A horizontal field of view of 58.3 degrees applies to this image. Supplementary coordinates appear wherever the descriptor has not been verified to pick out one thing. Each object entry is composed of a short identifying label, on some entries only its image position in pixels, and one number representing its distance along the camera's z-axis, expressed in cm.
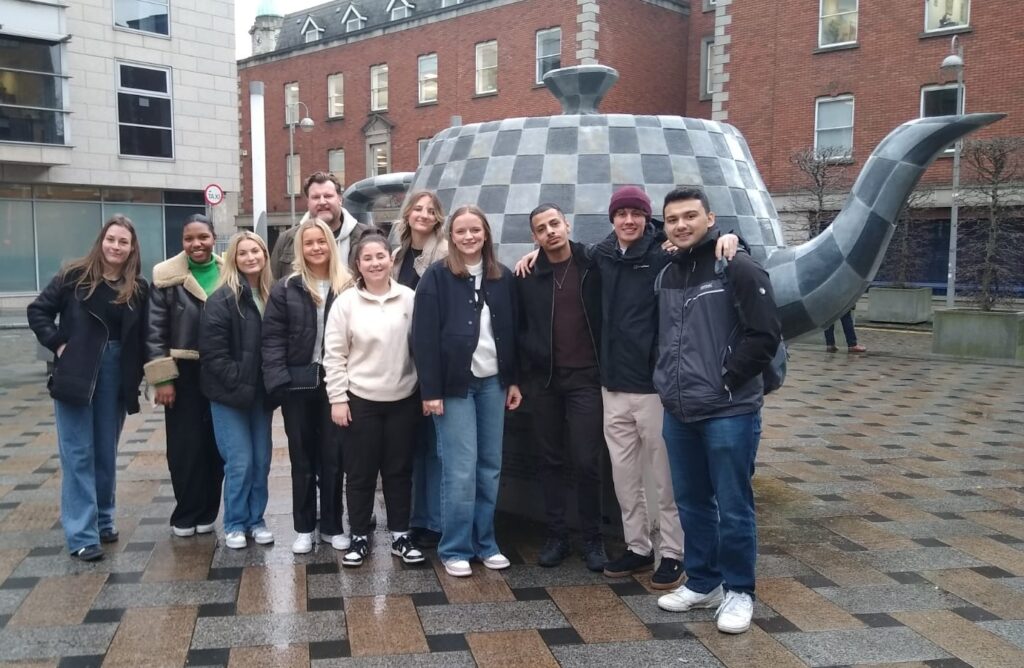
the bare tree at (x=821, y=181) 1873
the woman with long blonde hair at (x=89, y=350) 446
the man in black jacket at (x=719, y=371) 351
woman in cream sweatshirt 427
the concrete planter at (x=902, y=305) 1894
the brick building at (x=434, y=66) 2711
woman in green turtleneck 461
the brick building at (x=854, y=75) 2022
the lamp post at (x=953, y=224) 1625
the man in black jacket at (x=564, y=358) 418
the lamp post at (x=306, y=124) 2727
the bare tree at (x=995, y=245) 1280
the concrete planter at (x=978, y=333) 1202
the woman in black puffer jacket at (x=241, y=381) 454
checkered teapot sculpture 429
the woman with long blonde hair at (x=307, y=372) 445
